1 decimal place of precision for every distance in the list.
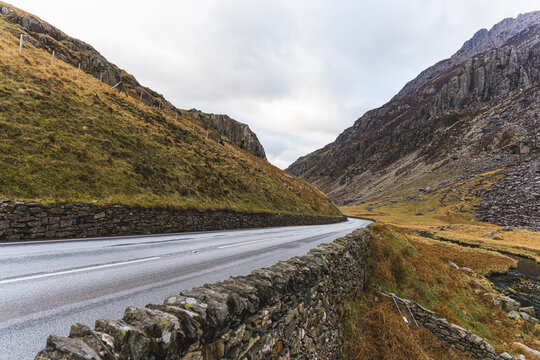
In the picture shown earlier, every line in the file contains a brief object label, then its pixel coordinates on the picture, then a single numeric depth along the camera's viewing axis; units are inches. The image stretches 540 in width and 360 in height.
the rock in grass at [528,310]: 578.9
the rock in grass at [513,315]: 531.5
